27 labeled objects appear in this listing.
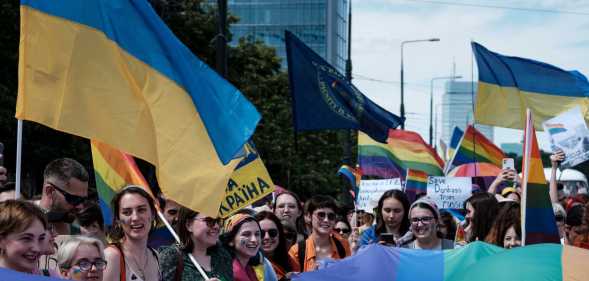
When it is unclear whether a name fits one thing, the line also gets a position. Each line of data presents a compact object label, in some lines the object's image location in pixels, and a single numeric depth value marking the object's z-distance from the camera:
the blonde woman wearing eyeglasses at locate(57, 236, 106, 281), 4.40
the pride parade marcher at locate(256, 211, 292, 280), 6.68
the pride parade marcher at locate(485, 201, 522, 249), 5.91
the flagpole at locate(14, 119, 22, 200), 4.78
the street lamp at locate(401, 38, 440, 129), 33.56
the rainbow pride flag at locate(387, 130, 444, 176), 16.62
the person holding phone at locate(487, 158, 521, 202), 9.09
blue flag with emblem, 9.71
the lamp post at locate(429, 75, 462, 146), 47.38
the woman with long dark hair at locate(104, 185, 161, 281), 4.85
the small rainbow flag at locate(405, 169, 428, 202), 14.23
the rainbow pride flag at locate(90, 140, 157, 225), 6.08
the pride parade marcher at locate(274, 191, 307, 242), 8.47
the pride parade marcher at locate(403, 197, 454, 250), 6.72
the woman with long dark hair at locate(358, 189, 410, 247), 7.28
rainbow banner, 5.07
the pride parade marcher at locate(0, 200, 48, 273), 4.09
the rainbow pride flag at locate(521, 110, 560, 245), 5.59
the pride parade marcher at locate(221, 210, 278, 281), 5.87
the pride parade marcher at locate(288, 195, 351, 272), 7.14
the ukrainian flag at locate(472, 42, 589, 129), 11.81
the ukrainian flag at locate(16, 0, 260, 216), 5.09
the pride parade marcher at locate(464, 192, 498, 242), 6.25
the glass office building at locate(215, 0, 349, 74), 84.94
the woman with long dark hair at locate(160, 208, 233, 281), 5.36
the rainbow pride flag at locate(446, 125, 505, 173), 17.08
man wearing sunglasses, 5.78
